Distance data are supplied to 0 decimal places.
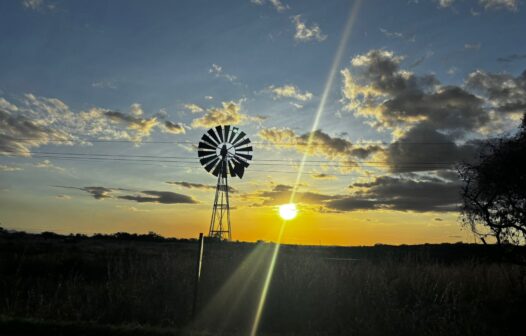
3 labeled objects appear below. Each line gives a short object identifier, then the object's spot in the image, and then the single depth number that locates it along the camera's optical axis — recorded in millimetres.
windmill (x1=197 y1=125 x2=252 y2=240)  47625
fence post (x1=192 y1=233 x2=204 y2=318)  10656
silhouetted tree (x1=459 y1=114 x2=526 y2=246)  15820
